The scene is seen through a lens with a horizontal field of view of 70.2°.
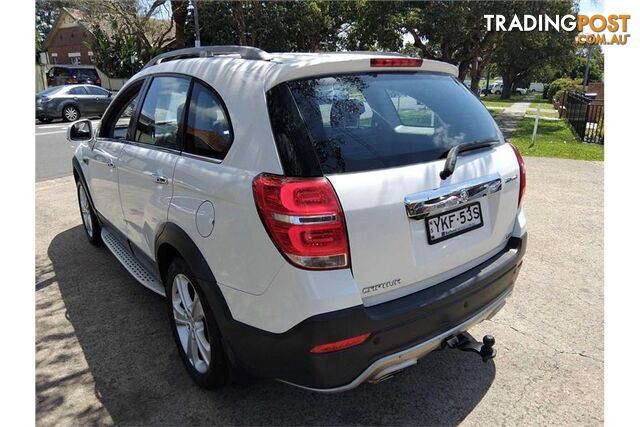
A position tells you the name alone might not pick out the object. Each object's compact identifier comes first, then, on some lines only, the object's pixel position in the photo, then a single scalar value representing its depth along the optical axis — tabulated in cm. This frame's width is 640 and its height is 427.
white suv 196
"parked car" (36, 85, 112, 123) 1756
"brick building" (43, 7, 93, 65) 4678
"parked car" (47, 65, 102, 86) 2398
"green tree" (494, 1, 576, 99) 1570
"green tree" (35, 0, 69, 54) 4025
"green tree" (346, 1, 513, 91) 1612
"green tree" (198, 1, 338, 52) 2755
